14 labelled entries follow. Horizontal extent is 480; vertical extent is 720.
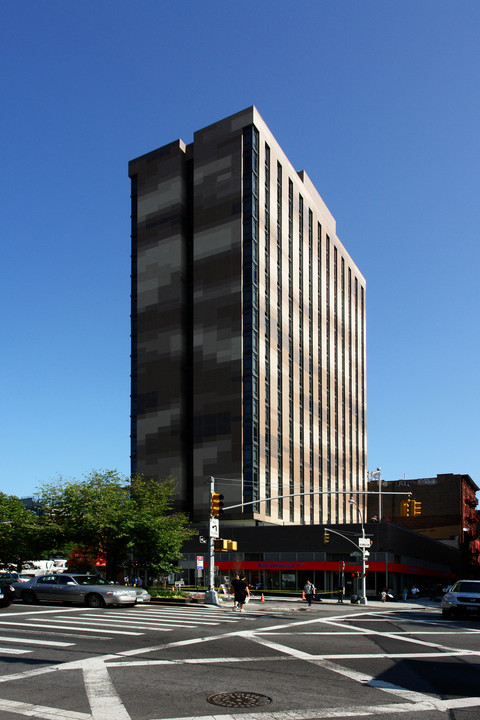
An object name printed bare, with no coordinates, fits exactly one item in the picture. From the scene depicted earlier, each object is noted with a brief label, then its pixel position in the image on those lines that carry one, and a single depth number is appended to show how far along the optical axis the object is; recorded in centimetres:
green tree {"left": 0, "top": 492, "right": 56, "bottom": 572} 4475
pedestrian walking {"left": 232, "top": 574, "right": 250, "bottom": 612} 3000
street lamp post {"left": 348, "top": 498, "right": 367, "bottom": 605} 4809
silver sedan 2936
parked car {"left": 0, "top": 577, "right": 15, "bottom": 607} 2786
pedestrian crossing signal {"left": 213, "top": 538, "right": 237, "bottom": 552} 3497
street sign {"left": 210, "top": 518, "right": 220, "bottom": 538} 3525
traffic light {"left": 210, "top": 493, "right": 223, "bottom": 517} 3194
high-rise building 7888
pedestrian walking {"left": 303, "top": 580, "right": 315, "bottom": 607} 3994
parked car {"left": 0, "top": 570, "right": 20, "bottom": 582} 4401
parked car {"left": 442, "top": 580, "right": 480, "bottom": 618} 2664
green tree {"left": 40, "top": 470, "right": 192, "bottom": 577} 4191
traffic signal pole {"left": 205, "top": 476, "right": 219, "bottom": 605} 3528
